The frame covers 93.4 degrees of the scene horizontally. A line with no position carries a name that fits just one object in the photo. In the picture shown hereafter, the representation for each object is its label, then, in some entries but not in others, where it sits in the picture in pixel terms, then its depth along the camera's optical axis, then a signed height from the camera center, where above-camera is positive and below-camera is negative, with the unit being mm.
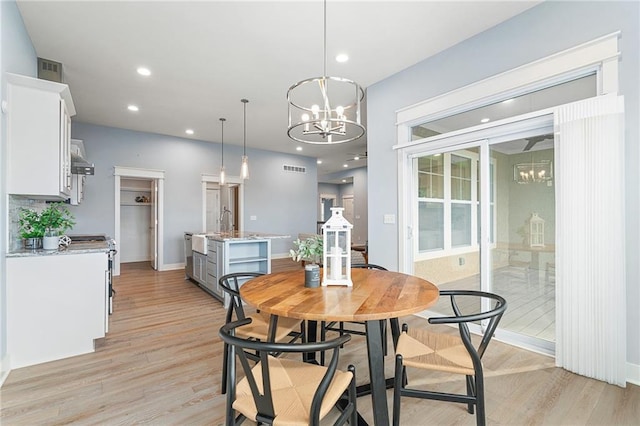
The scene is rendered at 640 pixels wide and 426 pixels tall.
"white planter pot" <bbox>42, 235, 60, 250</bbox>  2617 -234
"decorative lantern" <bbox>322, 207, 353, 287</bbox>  1855 -203
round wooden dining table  1392 -442
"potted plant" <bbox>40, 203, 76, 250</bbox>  2635 -79
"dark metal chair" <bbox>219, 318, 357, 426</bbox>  1097 -739
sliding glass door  2732 -96
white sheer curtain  2127 -188
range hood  4121 +674
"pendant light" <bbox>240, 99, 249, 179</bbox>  4504 +841
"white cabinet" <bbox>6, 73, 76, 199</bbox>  2502 +689
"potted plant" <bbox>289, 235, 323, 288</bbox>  1863 -251
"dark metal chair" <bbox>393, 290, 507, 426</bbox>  1483 -758
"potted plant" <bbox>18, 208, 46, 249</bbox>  2637 -122
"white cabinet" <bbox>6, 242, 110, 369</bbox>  2387 -725
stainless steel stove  4773 -356
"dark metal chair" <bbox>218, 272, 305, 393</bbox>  1832 -721
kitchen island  4113 -578
